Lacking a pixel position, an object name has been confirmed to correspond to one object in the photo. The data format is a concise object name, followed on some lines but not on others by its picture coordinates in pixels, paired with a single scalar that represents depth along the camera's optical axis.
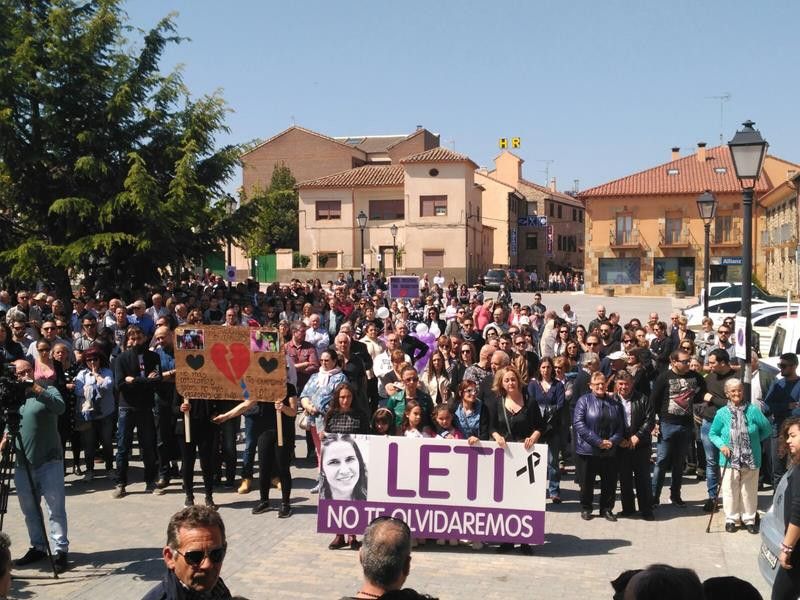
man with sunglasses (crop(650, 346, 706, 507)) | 9.98
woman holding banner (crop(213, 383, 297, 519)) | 9.19
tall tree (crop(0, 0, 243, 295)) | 22.66
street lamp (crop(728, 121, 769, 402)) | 10.32
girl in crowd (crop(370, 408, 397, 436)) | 8.62
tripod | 7.13
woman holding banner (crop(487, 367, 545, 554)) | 8.95
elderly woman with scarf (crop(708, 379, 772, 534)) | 9.02
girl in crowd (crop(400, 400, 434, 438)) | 8.66
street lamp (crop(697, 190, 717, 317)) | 19.75
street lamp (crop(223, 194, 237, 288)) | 26.09
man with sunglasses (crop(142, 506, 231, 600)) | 3.66
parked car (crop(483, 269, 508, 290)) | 56.06
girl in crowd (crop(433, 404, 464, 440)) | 8.70
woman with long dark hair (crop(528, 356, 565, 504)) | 10.06
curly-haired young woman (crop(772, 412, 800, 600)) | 5.39
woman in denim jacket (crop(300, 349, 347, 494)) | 9.80
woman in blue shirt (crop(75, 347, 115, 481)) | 10.68
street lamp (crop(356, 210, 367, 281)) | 33.91
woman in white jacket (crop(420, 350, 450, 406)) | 10.95
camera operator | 7.47
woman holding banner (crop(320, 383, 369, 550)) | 8.27
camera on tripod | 7.07
